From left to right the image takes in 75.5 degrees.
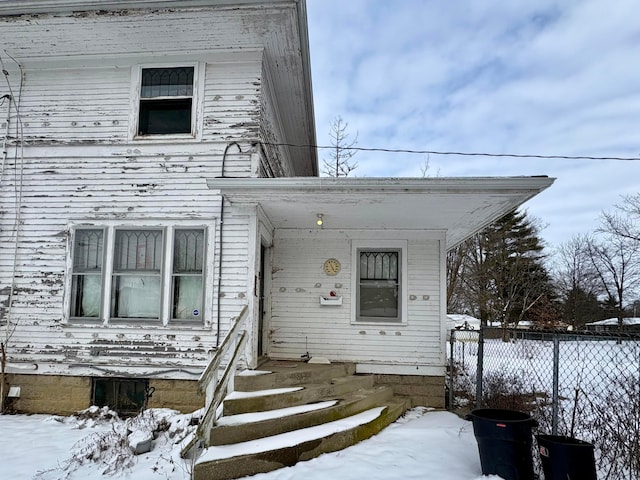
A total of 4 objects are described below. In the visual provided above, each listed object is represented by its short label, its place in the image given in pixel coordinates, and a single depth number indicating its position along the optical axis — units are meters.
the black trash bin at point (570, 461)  3.33
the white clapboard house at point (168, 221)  6.17
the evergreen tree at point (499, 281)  23.27
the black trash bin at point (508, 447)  3.71
